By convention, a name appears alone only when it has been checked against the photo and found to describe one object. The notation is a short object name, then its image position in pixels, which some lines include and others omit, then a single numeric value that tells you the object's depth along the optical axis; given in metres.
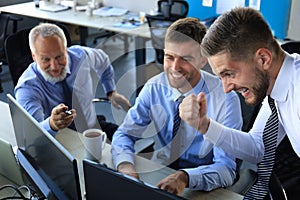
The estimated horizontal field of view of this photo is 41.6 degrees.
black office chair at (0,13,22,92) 4.29
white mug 1.76
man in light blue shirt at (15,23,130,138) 2.03
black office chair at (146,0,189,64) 3.94
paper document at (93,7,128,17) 4.70
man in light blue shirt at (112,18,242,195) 1.77
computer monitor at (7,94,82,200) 1.14
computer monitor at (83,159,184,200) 0.91
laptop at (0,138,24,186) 1.54
